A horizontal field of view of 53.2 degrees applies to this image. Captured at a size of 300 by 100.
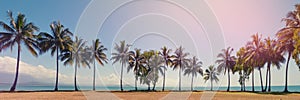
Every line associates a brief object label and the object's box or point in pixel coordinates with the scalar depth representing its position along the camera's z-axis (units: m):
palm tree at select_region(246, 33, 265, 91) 57.09
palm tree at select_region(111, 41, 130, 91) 61.94
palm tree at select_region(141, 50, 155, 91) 70.31
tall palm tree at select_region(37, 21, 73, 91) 48.62
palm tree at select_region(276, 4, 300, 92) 40.53
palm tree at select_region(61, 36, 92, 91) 52.03
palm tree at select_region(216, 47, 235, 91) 70.50
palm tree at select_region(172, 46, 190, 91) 70.00
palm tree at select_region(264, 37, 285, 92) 54.91
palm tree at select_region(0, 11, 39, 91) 41.06
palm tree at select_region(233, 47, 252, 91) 61.45
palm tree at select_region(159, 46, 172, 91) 70.00
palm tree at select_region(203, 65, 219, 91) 87.69
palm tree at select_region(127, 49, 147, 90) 65.77
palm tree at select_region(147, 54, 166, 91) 71.75
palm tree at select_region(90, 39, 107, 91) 55.41
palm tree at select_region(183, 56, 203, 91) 78.46
